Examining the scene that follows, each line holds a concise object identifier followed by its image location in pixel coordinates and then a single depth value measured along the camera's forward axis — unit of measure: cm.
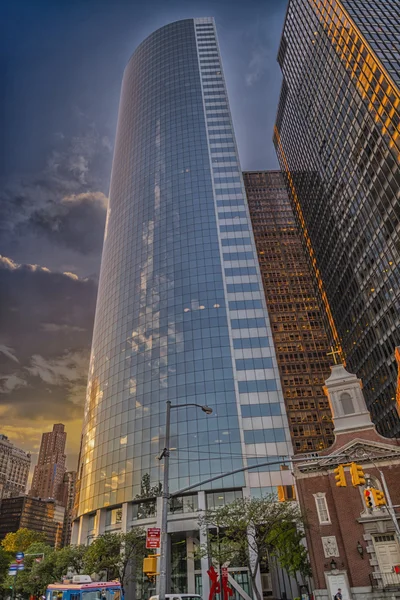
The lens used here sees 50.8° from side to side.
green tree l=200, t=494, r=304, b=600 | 3922
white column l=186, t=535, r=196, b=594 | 6270
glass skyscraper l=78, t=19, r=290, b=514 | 6962
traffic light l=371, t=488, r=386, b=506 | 2131
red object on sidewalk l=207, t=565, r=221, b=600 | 3726
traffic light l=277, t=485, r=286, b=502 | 2489
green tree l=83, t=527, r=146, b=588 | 5319
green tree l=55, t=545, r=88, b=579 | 5681
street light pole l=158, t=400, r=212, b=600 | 1763
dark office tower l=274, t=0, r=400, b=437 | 8369
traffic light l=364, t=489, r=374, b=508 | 2508
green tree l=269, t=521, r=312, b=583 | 4272
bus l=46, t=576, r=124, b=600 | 2852
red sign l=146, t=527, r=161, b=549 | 1952
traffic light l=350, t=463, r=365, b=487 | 1989
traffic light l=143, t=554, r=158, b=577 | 1639
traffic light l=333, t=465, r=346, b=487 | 2017
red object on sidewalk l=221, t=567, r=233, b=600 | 3760
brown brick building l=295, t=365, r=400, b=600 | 3953
